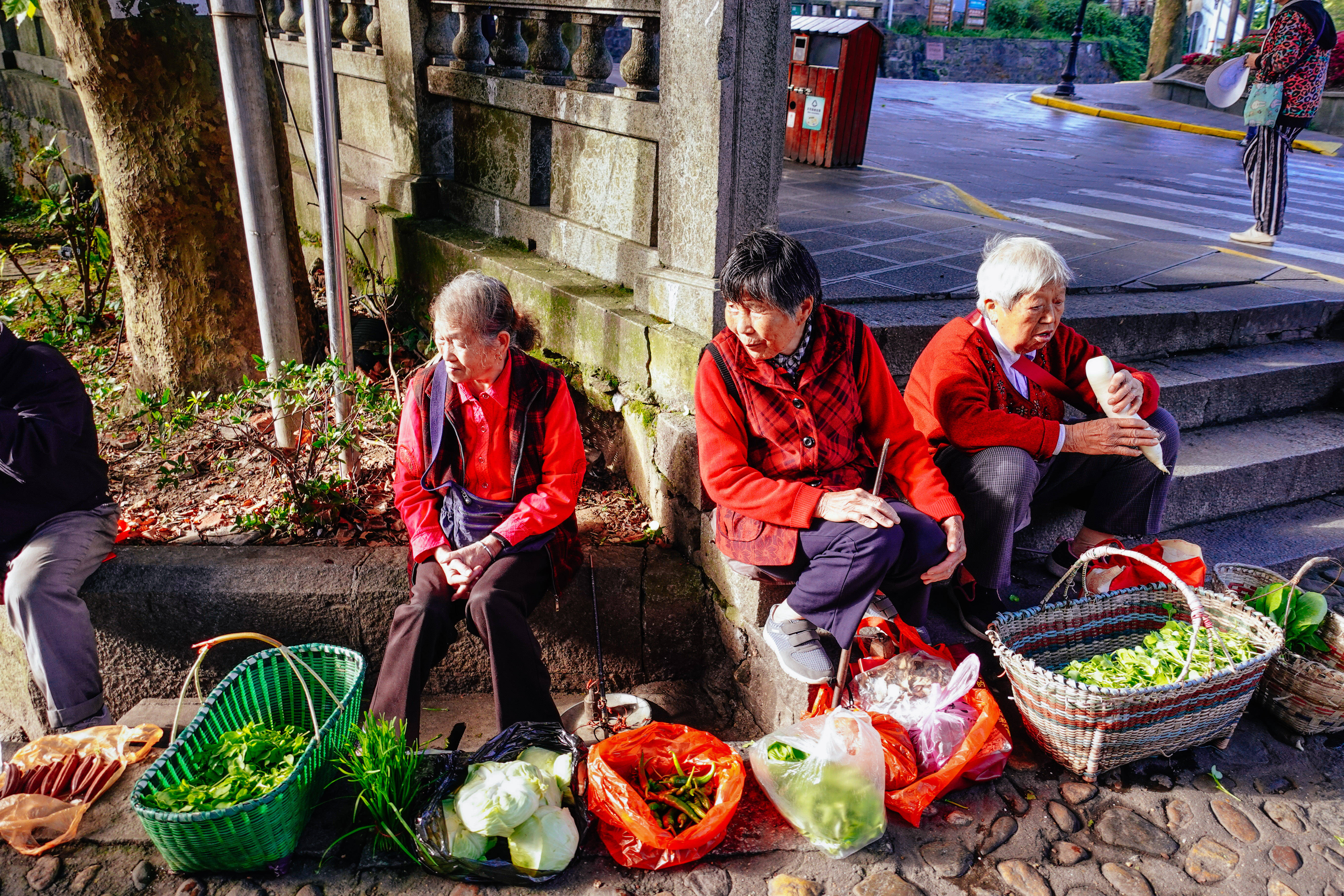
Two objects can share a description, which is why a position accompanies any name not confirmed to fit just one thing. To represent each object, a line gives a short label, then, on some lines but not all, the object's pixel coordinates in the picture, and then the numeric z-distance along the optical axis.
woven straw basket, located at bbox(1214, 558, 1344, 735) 3.10
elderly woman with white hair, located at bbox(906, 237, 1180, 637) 3.28
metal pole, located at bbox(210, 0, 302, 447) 3.81
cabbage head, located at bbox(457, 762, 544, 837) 2.47
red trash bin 8.84
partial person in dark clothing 3.19
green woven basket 2.40
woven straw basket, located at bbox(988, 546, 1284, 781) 2.77
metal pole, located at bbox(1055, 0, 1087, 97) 21.61
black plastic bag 2.49
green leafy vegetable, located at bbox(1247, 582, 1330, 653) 3.28
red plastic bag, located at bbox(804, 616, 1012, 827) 2.76
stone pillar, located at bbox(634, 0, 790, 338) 3.38
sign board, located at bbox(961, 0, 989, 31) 34.81
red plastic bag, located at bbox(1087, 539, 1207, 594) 3.39
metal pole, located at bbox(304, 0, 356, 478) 3.61
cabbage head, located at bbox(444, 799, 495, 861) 2.50
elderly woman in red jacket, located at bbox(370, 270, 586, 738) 3.06
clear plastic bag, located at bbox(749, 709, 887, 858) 2.63
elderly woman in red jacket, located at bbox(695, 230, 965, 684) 2.92
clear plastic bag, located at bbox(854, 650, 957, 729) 3.01
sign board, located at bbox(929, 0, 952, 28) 34.28
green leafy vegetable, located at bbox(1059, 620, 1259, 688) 2.91
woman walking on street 6.88
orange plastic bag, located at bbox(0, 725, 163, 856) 2.63
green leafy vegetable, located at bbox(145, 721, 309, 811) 2.49
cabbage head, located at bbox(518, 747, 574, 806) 2.68
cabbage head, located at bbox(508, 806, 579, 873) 2.50
